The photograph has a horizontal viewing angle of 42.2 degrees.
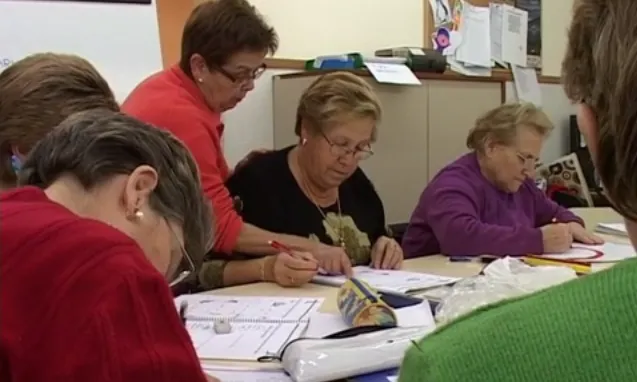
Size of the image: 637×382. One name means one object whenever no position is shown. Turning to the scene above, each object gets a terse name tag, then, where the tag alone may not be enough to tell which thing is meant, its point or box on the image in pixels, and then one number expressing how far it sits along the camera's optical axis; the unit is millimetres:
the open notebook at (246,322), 1369
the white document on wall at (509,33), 4148
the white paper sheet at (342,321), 1453
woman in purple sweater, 2309
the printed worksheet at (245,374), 1222
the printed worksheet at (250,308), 1570
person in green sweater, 536
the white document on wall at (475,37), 3924
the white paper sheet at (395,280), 1822
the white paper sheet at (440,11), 3801
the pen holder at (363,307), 1441
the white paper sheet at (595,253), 2172
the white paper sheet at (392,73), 3191
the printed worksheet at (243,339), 1347
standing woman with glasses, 2053
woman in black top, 2211
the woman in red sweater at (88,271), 757
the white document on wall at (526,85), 4219
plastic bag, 1549
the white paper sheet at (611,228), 2604
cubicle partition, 3201
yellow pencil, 1960
